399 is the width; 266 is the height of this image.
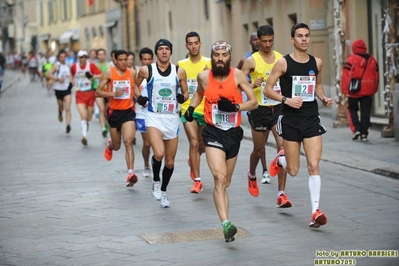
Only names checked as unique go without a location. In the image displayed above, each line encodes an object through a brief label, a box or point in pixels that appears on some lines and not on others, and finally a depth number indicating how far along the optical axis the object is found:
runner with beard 9.71
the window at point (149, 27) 56.47
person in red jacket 18.91
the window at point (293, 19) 29.31
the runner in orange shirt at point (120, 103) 14.68
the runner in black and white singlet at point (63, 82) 24.81
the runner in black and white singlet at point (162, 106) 11.95
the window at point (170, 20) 49.84
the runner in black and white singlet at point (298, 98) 10.17
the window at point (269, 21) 31.59
